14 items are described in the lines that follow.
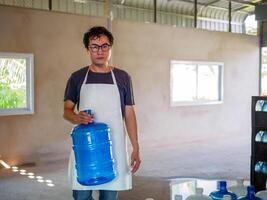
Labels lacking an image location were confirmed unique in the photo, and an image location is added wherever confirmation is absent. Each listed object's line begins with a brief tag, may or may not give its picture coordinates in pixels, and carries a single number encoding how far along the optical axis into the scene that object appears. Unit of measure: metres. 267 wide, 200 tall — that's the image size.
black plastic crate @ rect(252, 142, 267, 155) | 3.16
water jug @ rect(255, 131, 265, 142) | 3.15
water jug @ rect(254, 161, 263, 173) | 3.13
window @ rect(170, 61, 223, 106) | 7.10
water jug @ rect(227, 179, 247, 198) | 2.18
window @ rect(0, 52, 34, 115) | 5.17
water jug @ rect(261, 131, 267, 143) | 3.12
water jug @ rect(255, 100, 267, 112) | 3.13
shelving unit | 3.16
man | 1.75
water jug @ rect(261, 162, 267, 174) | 3.09
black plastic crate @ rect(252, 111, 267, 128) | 3.16
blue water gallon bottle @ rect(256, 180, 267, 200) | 1.97
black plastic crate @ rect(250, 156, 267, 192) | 3.14
